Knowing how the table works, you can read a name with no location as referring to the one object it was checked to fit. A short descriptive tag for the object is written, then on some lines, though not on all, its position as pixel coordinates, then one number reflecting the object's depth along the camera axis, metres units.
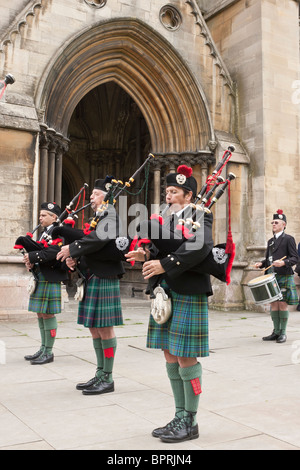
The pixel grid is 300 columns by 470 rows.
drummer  6.84
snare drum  6.38
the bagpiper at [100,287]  4.01
